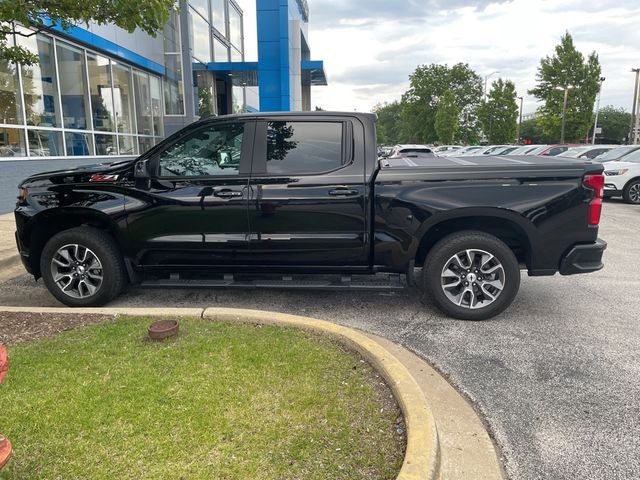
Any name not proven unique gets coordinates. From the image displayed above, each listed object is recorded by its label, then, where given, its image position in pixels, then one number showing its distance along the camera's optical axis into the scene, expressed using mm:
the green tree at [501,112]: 55438
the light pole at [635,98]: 42812
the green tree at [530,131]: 96575
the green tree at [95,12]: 3734
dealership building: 12227
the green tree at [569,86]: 38281
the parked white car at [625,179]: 14234
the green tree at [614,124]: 89250
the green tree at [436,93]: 73750
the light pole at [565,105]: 38219
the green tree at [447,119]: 63094
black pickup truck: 4699
